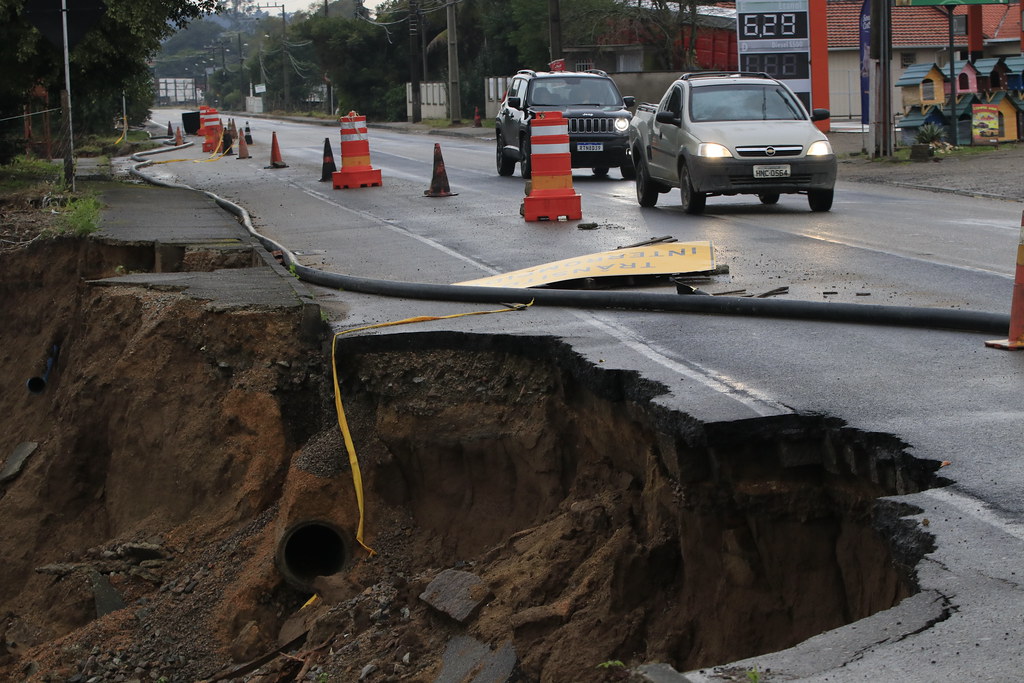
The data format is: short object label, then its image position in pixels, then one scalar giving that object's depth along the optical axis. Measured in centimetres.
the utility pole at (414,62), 6228
